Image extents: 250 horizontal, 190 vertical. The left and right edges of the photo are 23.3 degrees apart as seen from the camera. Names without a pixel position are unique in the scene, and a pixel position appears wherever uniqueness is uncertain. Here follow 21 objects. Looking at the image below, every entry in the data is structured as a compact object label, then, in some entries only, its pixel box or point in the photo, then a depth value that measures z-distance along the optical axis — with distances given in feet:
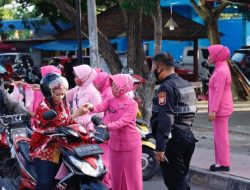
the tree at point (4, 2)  106.73
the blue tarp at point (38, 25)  102.78
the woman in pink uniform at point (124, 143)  21.22
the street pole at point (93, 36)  39.04
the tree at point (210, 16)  64.34
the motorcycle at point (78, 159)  17.97
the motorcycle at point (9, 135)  23.52
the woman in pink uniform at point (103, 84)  25.81
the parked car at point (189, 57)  94.27
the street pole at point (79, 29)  38.52
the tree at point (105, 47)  47.03
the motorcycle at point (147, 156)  27.53
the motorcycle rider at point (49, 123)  18.75
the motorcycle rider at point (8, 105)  25.61
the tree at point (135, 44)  46.06
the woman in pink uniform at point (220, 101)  26.99
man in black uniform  19.71
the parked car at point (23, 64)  80.34
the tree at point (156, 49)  42.27
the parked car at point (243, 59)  85.10
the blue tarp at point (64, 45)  88.69
